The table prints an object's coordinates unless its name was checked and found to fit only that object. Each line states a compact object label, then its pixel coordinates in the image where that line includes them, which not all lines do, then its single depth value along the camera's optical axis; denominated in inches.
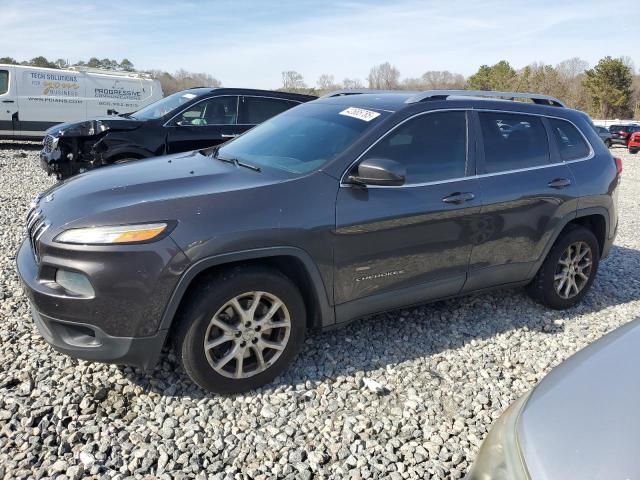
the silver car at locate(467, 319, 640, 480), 54.5
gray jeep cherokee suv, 103.8
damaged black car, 287.7
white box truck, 535.5
